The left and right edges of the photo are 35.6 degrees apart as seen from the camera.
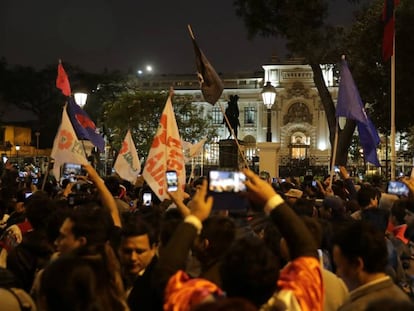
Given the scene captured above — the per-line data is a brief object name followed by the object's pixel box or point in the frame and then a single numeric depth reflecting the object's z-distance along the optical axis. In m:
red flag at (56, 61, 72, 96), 13.33
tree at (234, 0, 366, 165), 25.08
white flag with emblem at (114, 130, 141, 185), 12.32
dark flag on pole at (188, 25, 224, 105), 10.73
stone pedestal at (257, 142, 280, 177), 25.27
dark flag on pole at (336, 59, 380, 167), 11.27
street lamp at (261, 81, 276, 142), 19.83
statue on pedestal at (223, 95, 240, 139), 31.53
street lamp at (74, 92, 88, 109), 18.20
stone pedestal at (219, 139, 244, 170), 23.91
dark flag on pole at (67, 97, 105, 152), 12.74
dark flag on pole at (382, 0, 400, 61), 15.95
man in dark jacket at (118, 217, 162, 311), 4.11
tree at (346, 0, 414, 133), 25.98
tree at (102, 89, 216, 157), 44.59
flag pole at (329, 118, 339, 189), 9.62
